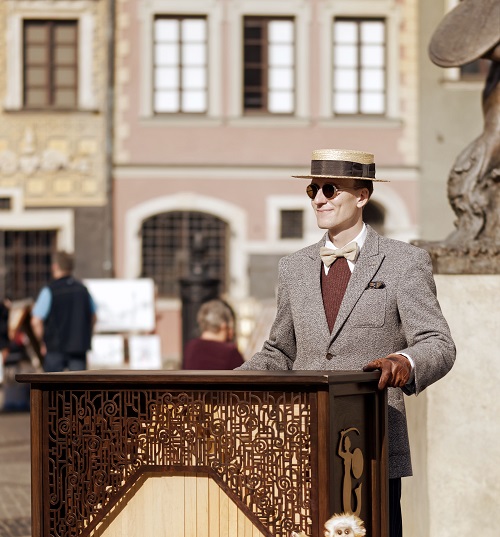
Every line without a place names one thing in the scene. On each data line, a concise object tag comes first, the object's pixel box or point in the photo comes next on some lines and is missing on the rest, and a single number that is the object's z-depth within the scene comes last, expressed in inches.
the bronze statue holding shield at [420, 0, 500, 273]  437.4
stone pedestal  409.0
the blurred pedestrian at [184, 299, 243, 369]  596.4
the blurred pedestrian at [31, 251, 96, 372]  895.5
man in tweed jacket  293.6
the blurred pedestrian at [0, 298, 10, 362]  1112.1
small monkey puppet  258.1
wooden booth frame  263.1
